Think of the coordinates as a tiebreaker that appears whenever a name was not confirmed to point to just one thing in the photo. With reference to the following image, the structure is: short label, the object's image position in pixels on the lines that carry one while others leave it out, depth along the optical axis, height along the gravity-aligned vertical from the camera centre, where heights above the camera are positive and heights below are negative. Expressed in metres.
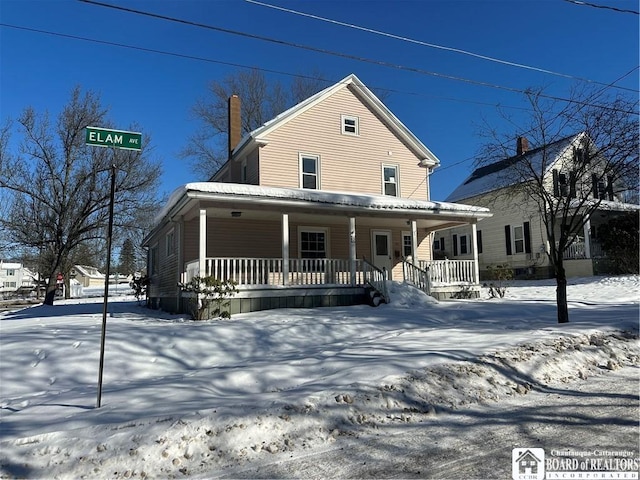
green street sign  5.16 +1.62
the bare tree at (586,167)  9.58 +2.33
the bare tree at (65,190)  23.94 +4.76
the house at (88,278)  69.66 +0.26
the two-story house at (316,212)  13.15 +2.01
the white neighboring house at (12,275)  79.00 +1.09
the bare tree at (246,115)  34.38 +12.24
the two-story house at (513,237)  23.34 +2.06
